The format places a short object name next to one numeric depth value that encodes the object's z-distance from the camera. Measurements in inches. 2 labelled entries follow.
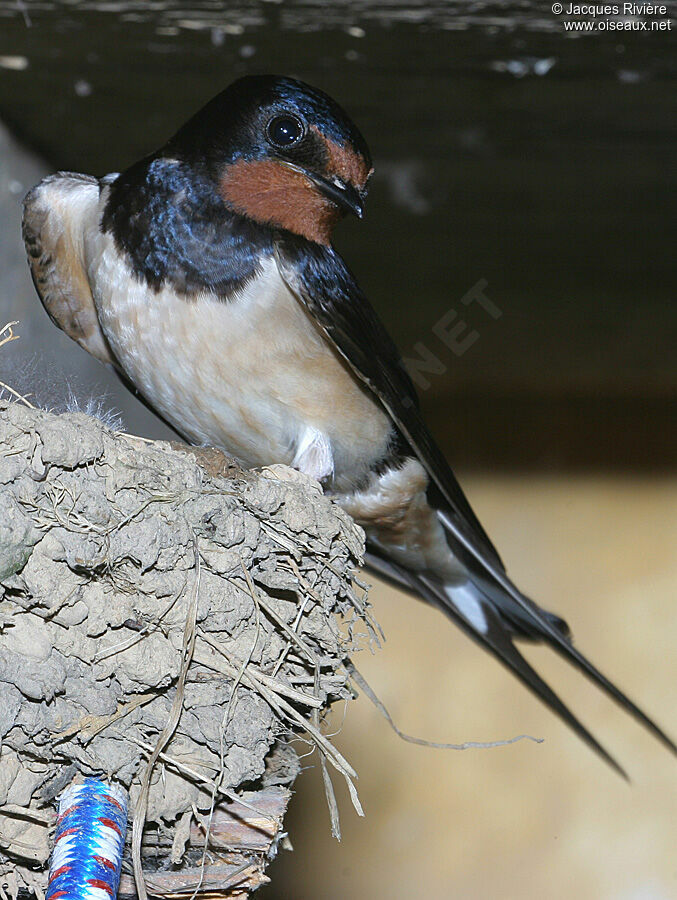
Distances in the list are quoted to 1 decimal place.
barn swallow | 129.9
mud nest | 127.9
